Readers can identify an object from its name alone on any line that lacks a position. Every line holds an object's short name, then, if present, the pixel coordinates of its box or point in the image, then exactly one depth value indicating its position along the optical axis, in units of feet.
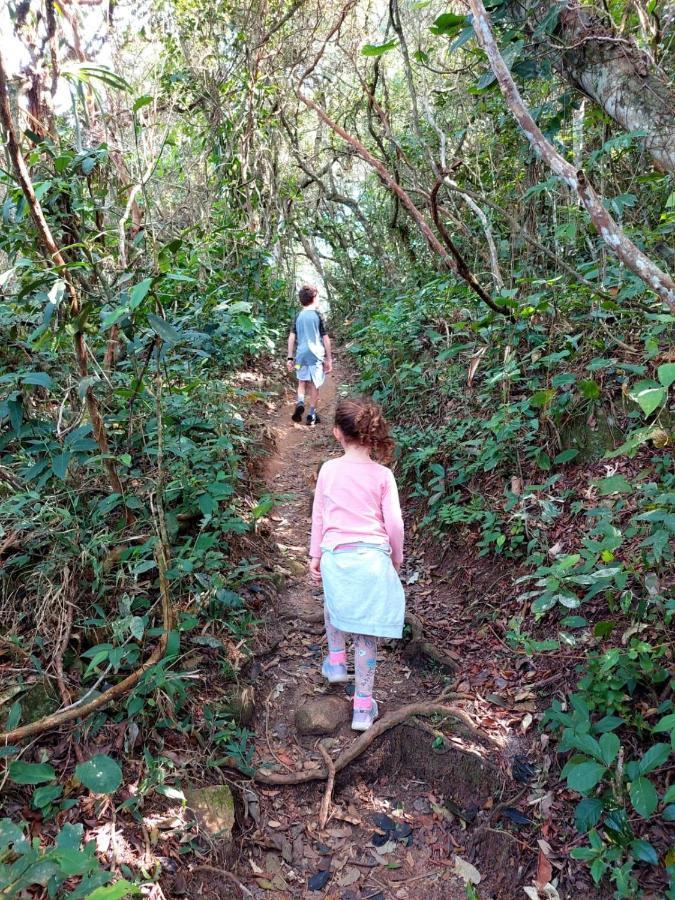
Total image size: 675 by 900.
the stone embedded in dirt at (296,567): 16.17
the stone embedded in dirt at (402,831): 9.78
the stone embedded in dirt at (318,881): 9.10
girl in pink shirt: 10.39
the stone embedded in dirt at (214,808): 8.79
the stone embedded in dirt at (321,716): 11.30
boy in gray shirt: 25.96
